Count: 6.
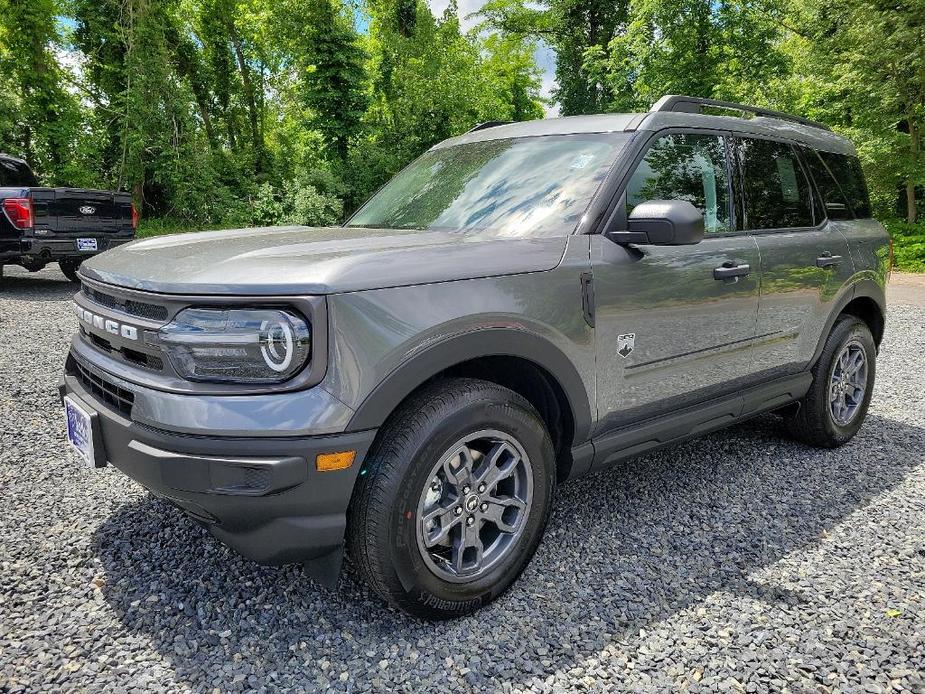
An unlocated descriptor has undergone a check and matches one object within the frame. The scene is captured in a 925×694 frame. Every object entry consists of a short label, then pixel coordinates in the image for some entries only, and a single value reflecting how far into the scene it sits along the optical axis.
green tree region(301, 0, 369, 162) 17.28
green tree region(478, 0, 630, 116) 31.75
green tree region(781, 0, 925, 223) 15.84
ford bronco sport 1.90
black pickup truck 8.21
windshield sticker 2.83
